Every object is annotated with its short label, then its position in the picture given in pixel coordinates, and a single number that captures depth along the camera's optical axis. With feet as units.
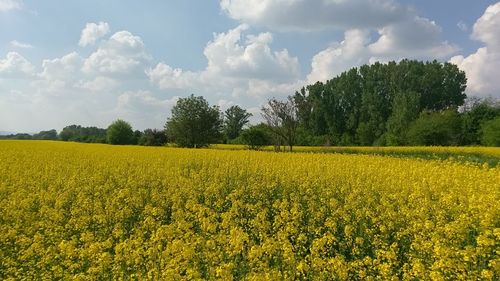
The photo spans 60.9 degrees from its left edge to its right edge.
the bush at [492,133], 136.36
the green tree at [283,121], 127.75
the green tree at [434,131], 145.48
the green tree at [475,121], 159.02
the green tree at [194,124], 164.25
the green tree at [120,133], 196.13
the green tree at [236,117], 304.91
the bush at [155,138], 180.45
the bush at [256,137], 132.87
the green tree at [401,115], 168.48
